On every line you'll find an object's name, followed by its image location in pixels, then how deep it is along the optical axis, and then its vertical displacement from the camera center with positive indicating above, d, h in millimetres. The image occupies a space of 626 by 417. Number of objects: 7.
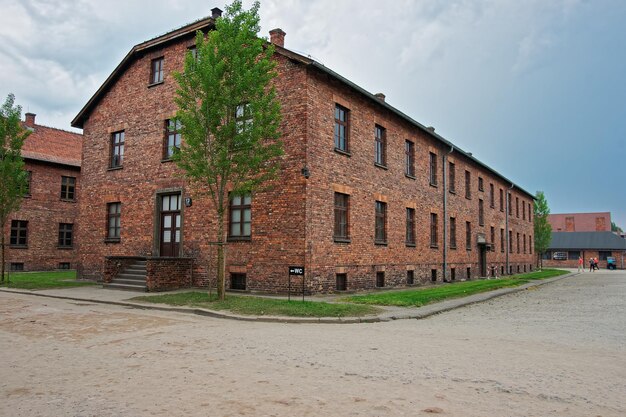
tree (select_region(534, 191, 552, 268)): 55062 +2470
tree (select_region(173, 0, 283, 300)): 13438 +3961
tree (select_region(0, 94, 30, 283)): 20281 +3535
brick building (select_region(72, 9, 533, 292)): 15930 +2055
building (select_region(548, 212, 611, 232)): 85050 +5287
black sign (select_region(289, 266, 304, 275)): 12904 -574
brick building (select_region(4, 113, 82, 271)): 29891 +2248
